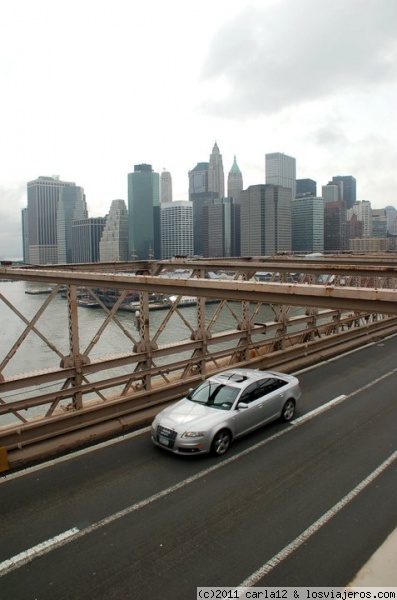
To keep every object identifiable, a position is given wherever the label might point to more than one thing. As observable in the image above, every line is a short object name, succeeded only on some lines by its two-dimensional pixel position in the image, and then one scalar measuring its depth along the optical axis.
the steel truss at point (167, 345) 5.70
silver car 7.45
